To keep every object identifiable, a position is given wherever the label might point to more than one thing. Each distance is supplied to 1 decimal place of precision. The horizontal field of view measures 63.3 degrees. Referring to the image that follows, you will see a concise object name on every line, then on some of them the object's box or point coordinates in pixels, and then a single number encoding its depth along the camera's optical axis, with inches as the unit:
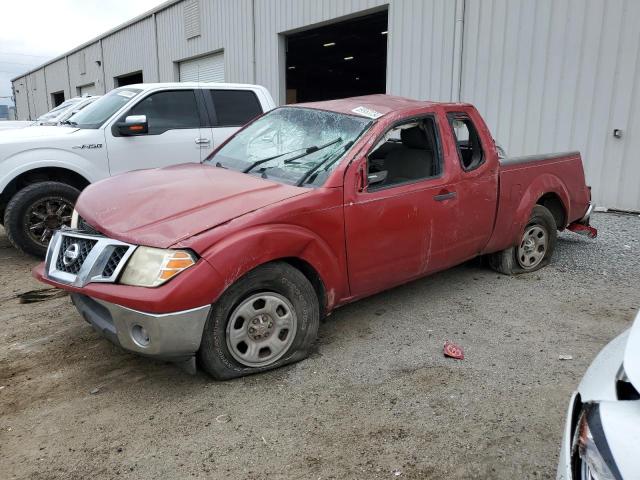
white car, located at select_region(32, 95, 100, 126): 295.0
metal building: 306.2
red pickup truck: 115.7
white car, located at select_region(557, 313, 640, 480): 54.7
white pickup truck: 228.8
